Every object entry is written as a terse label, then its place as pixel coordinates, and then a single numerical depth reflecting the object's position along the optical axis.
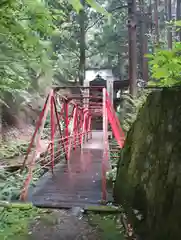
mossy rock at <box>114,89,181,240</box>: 2.29
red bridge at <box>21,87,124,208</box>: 4.24
